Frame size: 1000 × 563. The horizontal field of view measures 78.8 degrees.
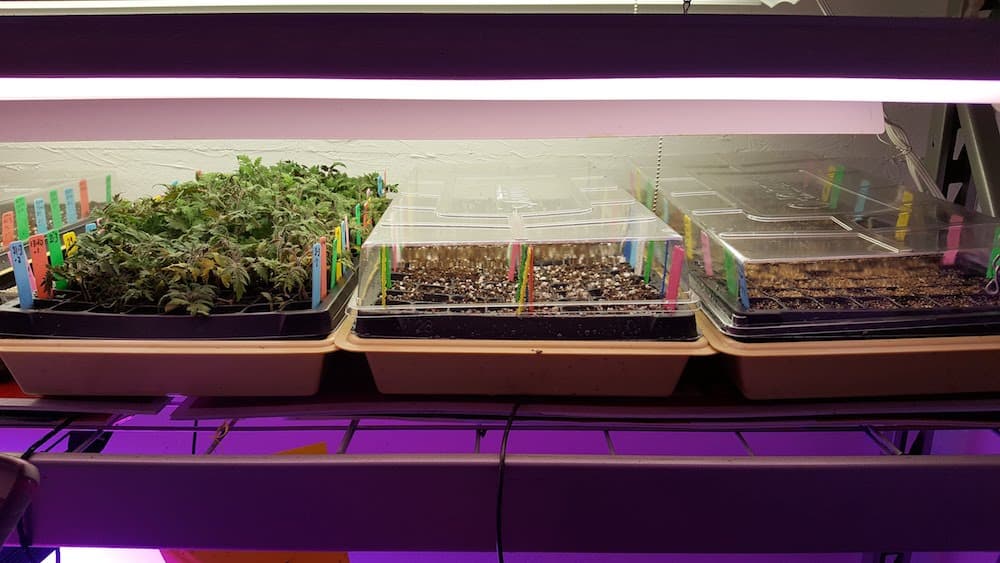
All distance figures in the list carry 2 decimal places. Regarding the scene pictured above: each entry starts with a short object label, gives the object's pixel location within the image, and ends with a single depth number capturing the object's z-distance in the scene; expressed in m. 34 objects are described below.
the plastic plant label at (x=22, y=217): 1.40
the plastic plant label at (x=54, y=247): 1.15
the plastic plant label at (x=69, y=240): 1.36
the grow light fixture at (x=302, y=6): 1.63
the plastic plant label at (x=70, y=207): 1.73
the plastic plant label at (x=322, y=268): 1.11
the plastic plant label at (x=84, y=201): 1.82
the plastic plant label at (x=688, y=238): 1.42
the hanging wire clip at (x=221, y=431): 1.07
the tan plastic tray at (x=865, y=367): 1.03
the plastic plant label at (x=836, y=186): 1.53
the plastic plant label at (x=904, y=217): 1.29
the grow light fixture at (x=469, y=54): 0.70
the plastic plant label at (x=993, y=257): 1.17
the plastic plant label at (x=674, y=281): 1.11
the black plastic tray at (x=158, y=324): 1.05
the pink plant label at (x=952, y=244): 1.22
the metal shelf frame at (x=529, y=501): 0.98
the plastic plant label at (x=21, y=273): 1.02
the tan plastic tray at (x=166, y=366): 1.02
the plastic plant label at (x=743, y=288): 1.09
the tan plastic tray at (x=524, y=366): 1.04
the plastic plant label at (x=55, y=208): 1.67
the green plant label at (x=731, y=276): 1.14
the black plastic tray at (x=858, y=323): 1.06
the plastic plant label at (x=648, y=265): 1.26
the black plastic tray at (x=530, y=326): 1.07
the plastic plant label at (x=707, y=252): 1.27
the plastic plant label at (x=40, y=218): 1.56
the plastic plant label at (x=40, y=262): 1.09
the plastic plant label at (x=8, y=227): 1.27
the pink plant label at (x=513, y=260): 1.21
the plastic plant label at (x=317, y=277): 1.07
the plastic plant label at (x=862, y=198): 1.45
